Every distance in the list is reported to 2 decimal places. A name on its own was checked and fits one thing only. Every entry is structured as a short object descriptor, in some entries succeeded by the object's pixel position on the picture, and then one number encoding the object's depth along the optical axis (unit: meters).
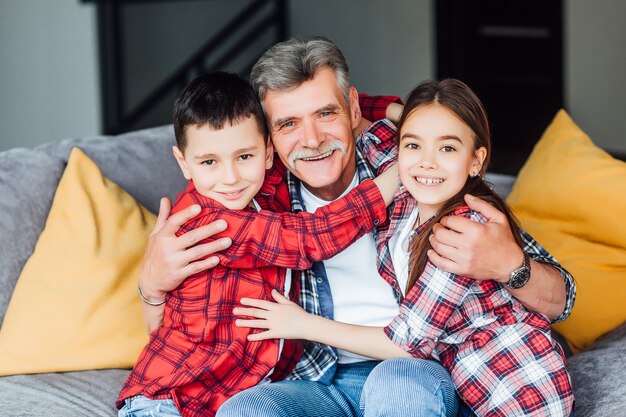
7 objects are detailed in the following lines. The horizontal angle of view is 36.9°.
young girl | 1.84
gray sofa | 2.06
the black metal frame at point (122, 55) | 5.45
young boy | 1.93
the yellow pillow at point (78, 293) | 2.27
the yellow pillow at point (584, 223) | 2.35
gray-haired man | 1.85
